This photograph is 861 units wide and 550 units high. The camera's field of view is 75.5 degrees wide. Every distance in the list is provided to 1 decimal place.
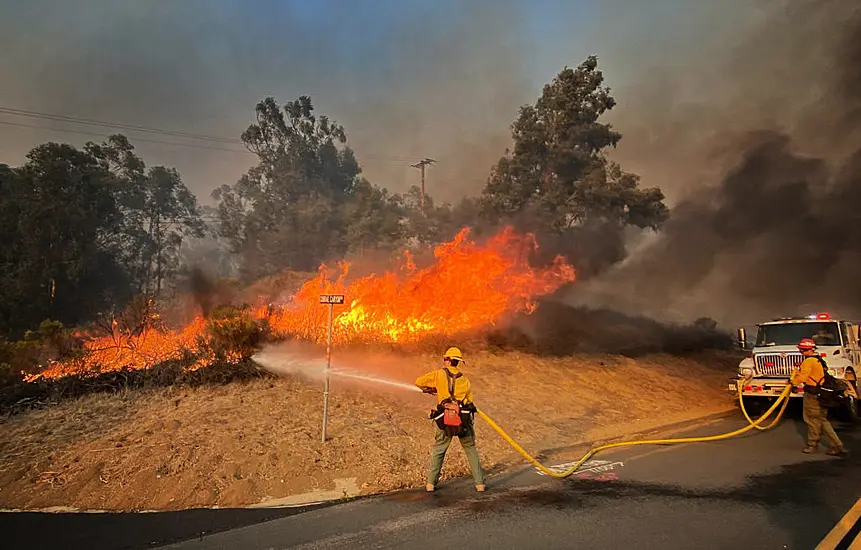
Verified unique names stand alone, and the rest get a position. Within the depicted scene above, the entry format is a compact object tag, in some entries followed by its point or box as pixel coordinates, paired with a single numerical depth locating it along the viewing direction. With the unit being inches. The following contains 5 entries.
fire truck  545.3
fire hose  348.8
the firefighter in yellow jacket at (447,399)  313.0
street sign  399.2
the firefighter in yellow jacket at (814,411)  399.2
